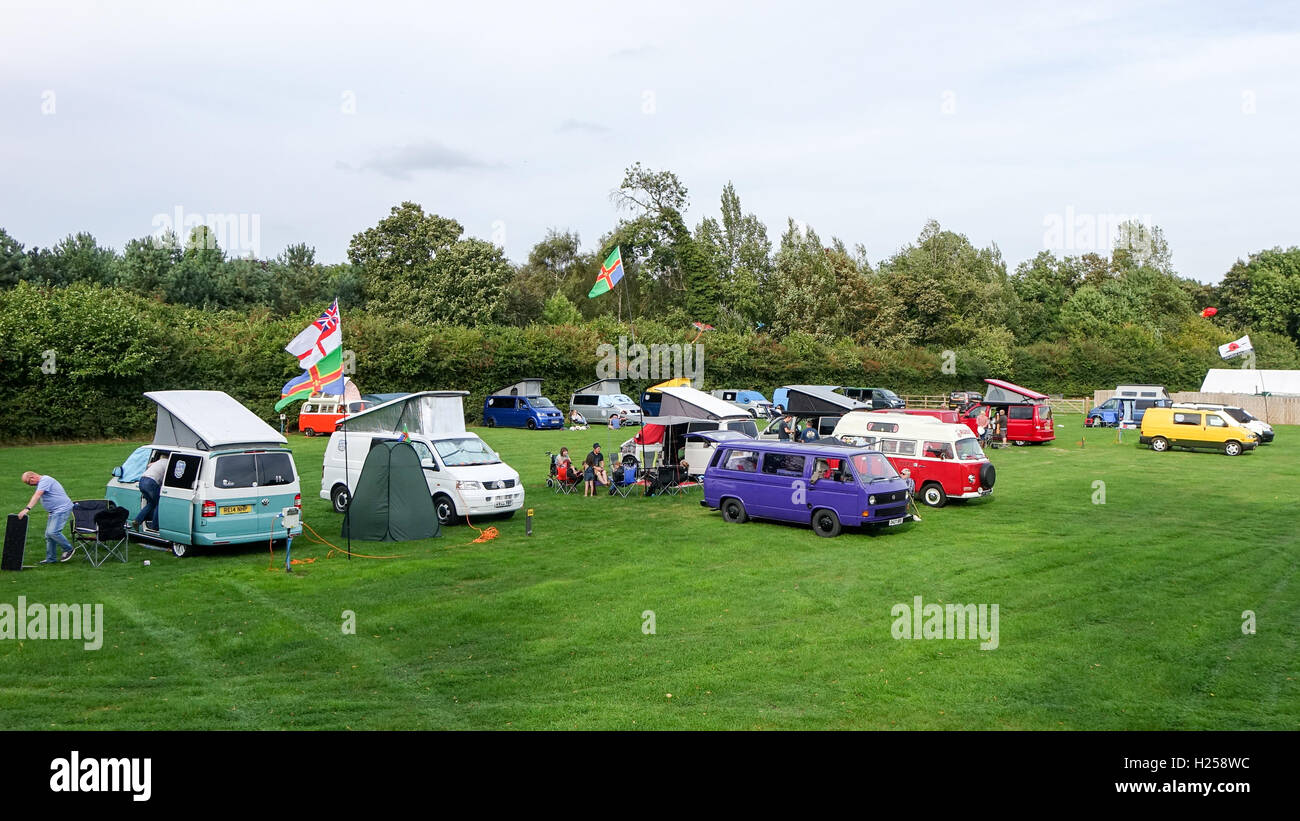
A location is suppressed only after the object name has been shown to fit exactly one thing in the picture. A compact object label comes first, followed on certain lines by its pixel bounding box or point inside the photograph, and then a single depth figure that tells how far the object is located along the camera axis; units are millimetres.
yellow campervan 35156
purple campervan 18156
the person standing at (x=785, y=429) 31120
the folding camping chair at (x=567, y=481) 24578
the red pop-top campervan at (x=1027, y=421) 37719
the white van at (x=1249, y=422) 36656
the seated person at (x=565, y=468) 24703
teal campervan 15688
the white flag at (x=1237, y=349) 61891
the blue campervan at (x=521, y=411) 44406
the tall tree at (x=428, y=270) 66938
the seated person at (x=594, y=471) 24156
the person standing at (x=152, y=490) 16094
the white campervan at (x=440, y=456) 19531
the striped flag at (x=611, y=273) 40312
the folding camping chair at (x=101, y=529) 15414
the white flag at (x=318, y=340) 23797
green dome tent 17562
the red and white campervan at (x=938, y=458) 22141
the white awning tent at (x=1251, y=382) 55312
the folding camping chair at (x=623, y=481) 24141
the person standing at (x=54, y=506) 15158
